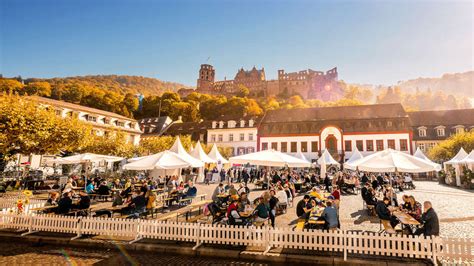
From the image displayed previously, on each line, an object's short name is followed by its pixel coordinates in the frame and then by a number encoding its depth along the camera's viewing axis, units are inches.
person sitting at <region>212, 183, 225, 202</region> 447.3
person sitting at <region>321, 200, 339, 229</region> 316.2
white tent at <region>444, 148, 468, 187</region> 880.3
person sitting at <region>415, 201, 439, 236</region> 284.8
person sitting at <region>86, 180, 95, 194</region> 633.6
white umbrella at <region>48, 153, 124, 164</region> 634.2
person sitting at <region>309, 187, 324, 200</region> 454.9
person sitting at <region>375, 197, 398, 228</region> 350.9
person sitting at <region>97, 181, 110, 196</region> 618.8
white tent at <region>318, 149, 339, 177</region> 983.3
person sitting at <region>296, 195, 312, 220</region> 378.2
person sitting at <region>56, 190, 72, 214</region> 393.4
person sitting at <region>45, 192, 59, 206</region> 452.1
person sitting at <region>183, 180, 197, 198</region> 558.5
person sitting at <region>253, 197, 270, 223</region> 356.2
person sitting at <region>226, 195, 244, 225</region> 330.6
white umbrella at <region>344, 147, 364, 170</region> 1096.9
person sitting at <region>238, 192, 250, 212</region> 392.4
